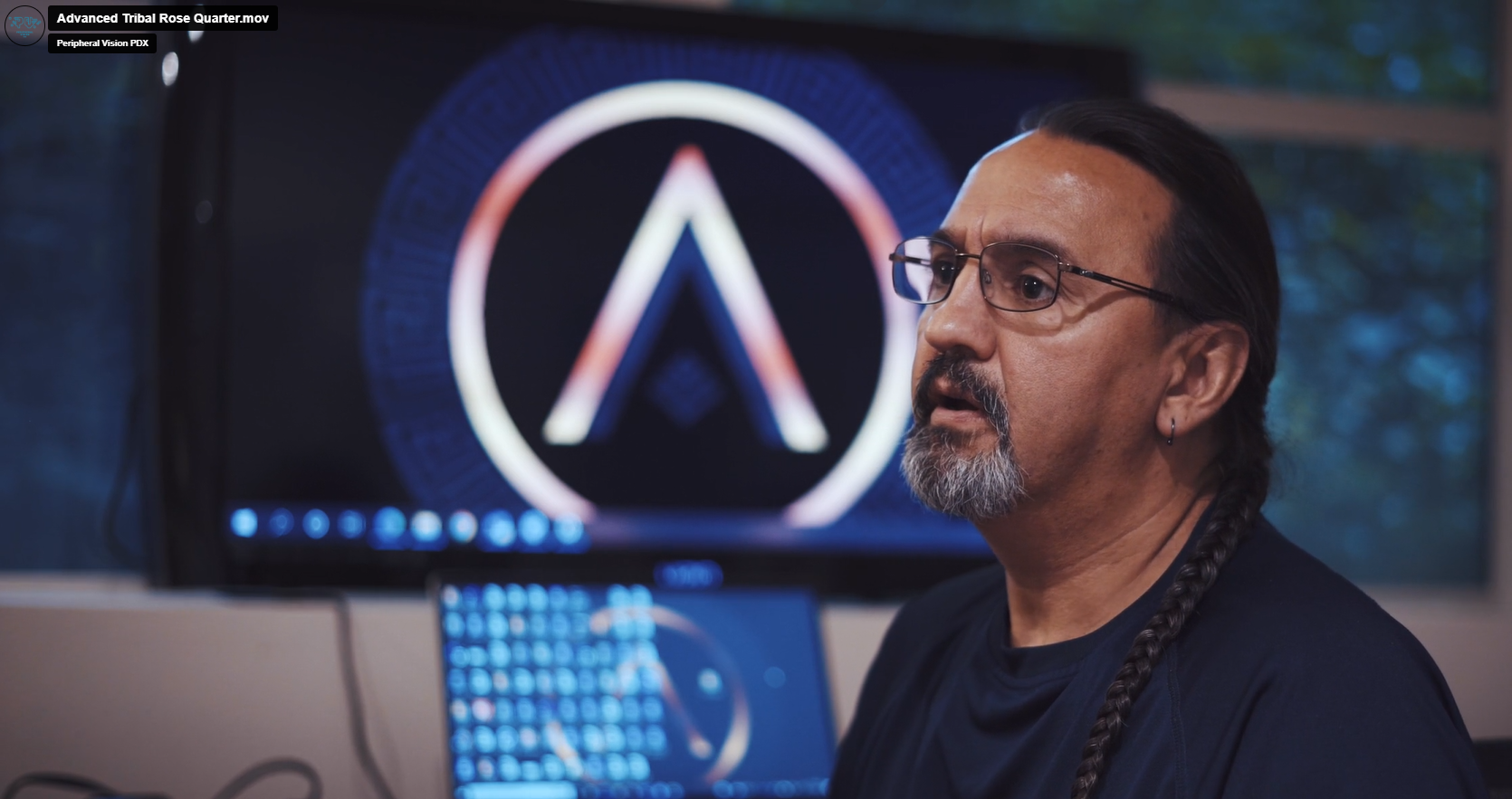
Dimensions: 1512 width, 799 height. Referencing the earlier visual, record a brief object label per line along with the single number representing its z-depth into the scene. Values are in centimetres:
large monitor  177
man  118
